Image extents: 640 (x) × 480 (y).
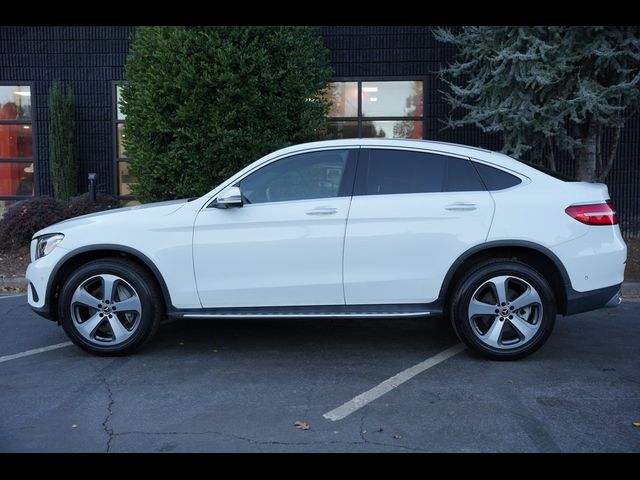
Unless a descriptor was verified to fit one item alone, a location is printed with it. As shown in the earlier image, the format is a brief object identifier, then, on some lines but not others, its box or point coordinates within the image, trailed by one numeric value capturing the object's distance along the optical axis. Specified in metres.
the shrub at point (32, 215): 10.30
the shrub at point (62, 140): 12.04
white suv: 5.38
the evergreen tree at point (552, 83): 8.74
